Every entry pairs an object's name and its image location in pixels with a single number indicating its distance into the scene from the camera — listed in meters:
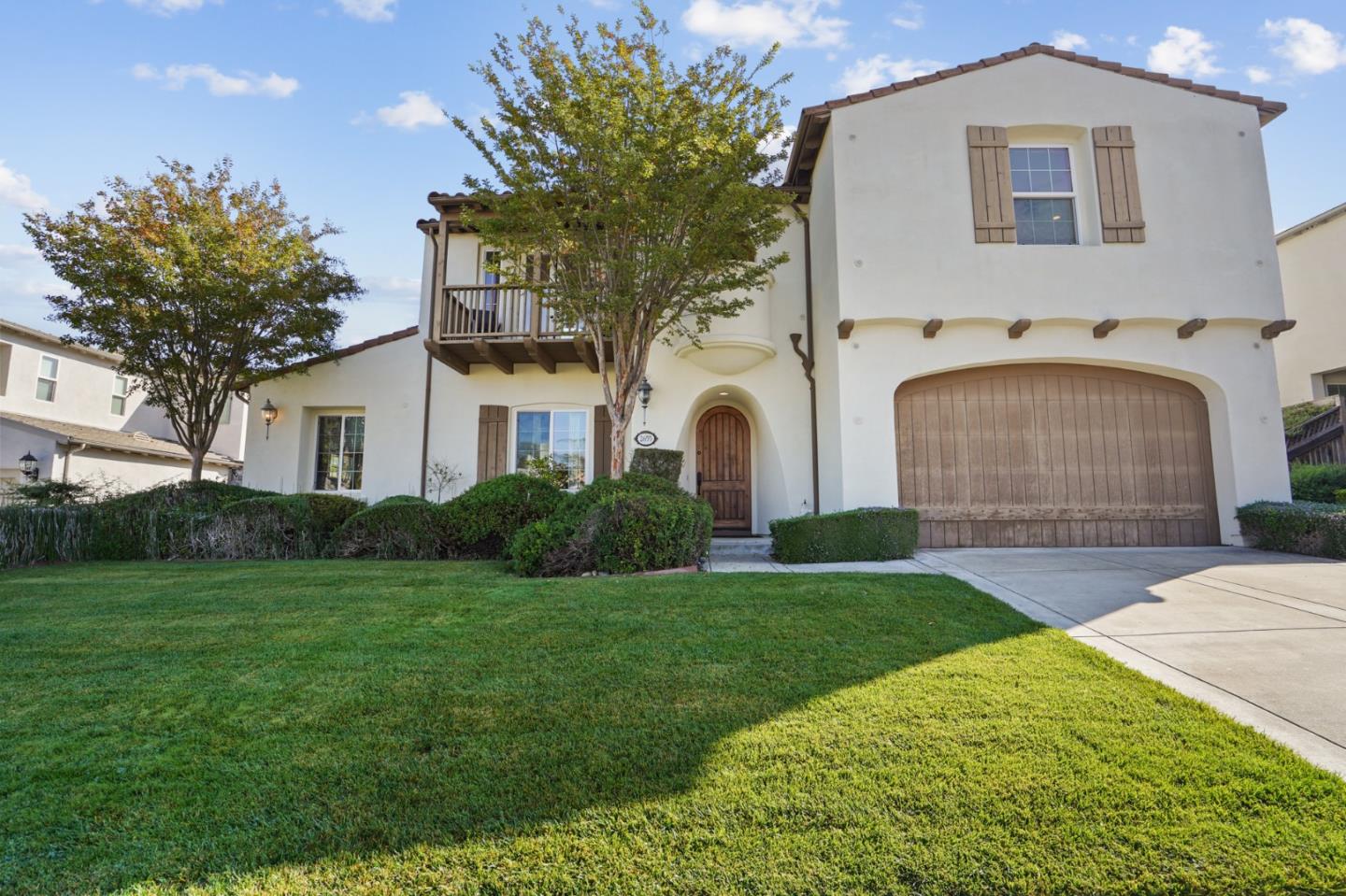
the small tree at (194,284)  9.51
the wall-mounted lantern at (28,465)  12.38
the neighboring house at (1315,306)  13.82
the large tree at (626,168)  7.51
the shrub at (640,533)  6.11
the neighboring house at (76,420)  13.98
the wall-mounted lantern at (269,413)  11.02
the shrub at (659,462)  9.21
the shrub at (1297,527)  6.66
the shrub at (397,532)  7.50
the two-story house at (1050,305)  8.16
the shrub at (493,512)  7.43
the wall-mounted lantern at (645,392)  9.84
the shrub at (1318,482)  9.74
